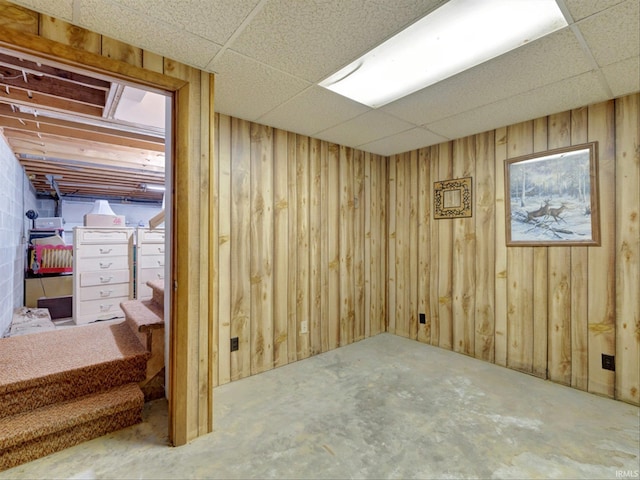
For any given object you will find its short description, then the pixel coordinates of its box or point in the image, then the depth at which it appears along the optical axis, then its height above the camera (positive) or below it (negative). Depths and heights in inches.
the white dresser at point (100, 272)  168.9 -17.2
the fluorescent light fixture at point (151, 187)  253.3 +49.0
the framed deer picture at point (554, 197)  93.4 +14.8
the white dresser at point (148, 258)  186.9 -9.5
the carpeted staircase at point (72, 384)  64.7 -35.9
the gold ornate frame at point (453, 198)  122.9 +18.5
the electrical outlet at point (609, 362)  89.1 -36.5
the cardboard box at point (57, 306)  179.8 -37.9
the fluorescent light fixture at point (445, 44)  55.7 +43.3
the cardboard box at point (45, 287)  185.3 -28.0
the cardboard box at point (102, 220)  190.9 +14.8
